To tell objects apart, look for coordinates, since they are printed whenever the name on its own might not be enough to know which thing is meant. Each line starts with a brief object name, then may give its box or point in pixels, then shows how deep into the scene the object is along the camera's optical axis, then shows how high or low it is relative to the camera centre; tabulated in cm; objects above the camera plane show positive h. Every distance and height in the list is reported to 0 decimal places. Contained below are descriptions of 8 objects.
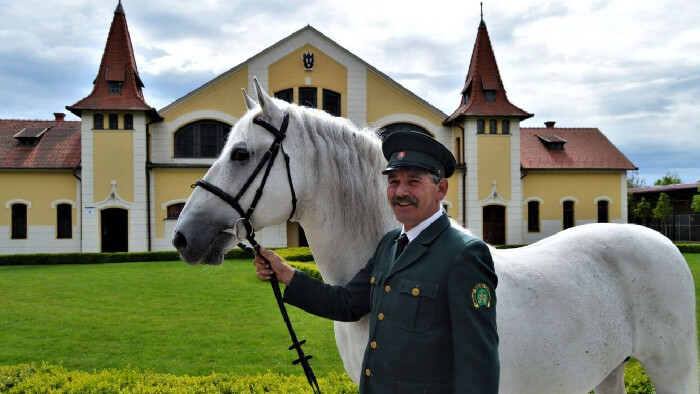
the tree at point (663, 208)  3098 -48
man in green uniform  171 -35
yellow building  2275 +233
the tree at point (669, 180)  6556 +266
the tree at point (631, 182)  6591 +250
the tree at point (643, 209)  3322 -58
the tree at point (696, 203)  2967 -18
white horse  230 -34
